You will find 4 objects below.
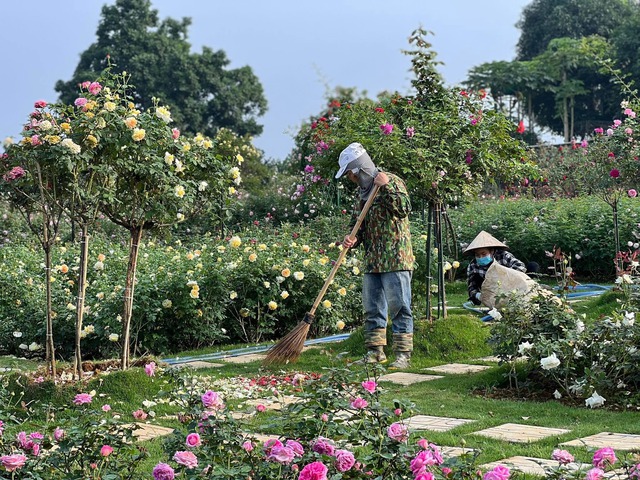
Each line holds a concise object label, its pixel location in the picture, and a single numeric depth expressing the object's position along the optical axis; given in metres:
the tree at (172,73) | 46.34
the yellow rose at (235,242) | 8.75
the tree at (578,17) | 55.25
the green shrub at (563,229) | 12.94
